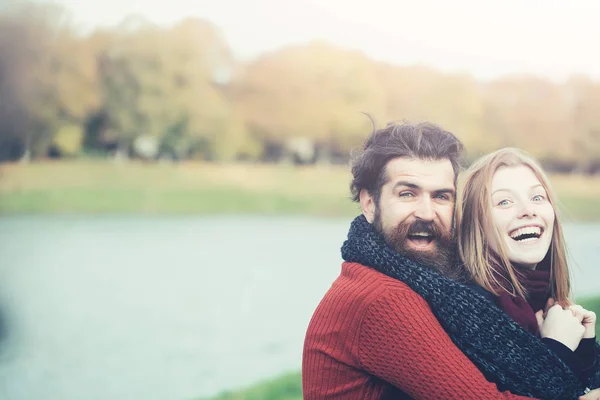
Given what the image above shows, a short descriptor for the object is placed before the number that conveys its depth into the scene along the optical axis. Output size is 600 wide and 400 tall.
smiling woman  2.21
